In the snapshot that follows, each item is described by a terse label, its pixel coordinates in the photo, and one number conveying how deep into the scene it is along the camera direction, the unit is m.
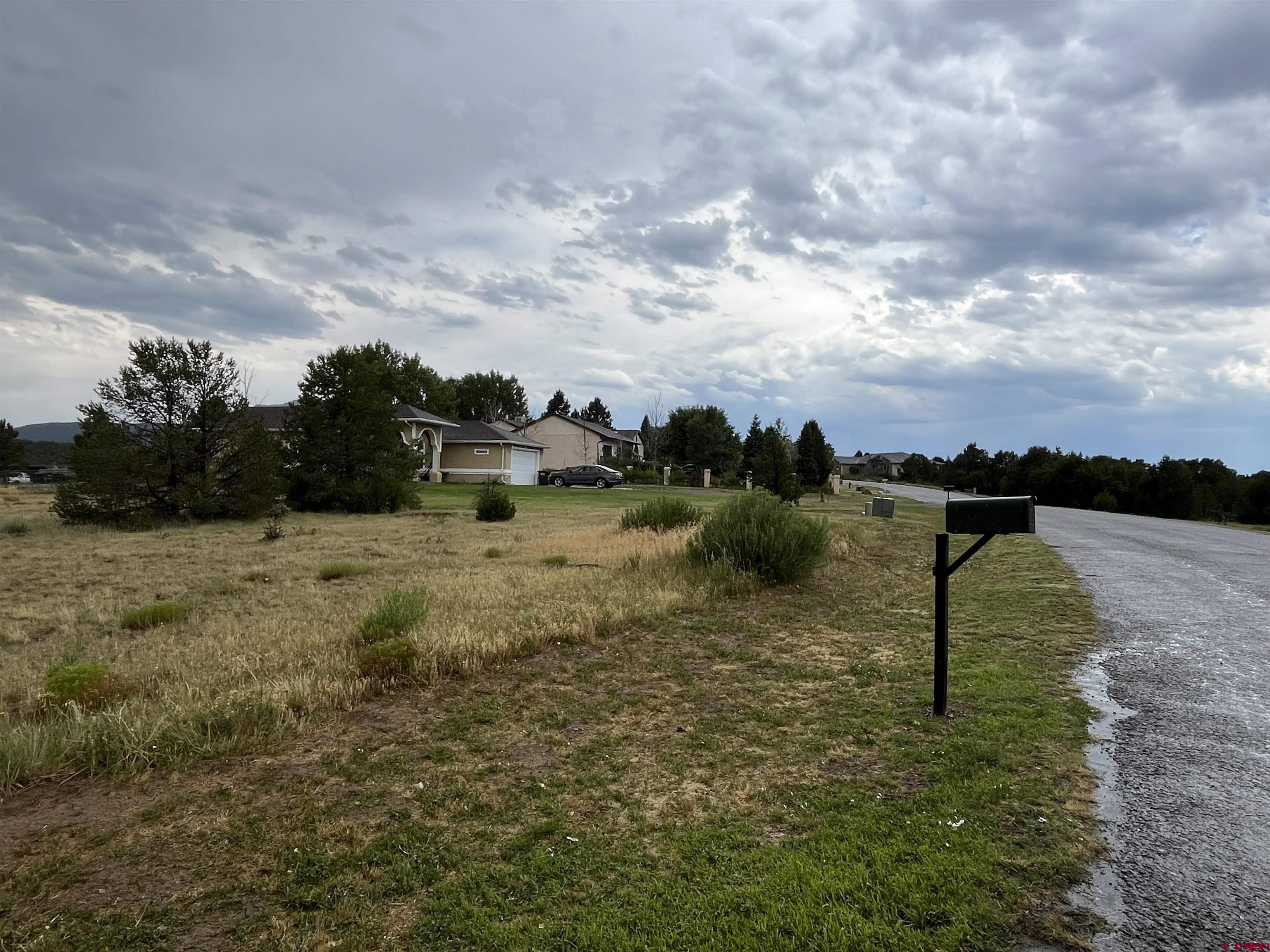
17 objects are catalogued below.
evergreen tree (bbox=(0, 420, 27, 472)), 62.94
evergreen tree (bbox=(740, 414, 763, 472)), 63.72
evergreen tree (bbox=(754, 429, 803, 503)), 26.39
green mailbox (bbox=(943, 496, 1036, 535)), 4.03
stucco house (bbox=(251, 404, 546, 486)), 44.97
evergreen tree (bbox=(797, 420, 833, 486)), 44.34
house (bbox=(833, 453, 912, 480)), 136.38
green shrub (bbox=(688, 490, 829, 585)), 9.42
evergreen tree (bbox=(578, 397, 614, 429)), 118.62
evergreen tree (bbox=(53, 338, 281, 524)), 18.62
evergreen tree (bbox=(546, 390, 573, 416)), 114.62
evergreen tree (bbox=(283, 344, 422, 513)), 23.98
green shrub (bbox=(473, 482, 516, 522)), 20.97
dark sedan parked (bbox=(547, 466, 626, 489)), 42.47
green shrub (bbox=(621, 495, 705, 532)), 14.46
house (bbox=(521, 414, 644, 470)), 61.06
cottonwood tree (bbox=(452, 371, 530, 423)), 93.62
